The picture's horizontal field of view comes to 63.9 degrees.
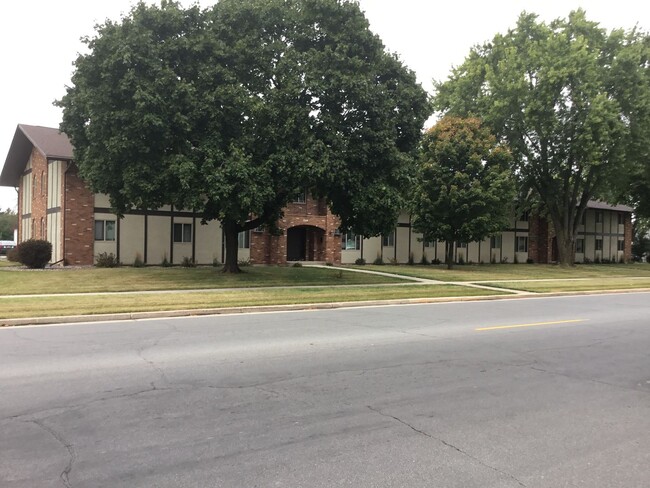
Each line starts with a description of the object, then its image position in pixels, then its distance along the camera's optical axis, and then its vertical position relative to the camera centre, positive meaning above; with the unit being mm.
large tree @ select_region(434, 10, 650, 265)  31516 +9565
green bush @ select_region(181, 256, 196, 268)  28825 -1092
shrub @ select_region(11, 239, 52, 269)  24594 -517
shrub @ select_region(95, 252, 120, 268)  26125 -920
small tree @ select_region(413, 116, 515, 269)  29562 +3621
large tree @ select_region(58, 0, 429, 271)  17641 +4820
